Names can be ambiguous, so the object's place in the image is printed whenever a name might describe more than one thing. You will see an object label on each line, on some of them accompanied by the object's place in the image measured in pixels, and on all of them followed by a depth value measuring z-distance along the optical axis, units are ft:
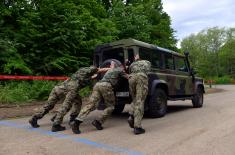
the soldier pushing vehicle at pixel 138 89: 22.89
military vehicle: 28.68
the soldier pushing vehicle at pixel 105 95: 23.73
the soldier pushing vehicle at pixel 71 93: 24.90
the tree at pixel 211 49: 249.75
